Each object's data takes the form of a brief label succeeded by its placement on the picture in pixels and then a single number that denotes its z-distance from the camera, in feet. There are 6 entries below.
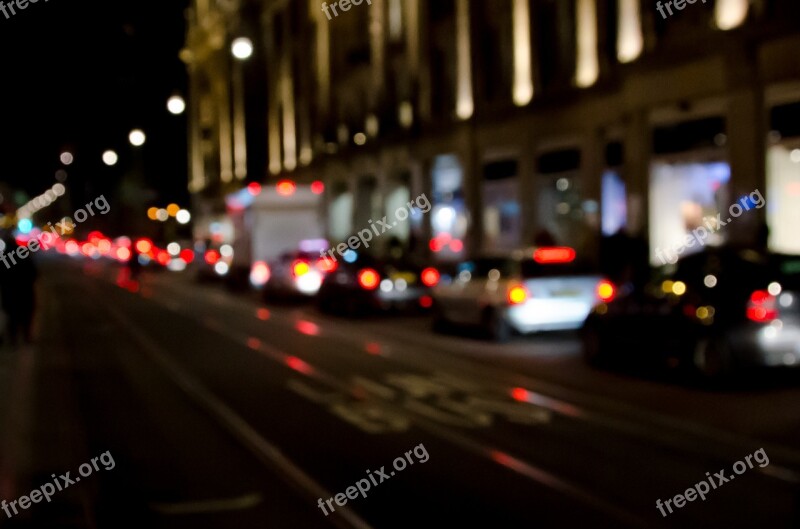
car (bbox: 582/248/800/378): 42.24
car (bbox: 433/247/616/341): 60.75
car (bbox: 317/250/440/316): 81.46
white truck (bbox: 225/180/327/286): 109.29
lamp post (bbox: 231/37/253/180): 248.93
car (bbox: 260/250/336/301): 98.27
